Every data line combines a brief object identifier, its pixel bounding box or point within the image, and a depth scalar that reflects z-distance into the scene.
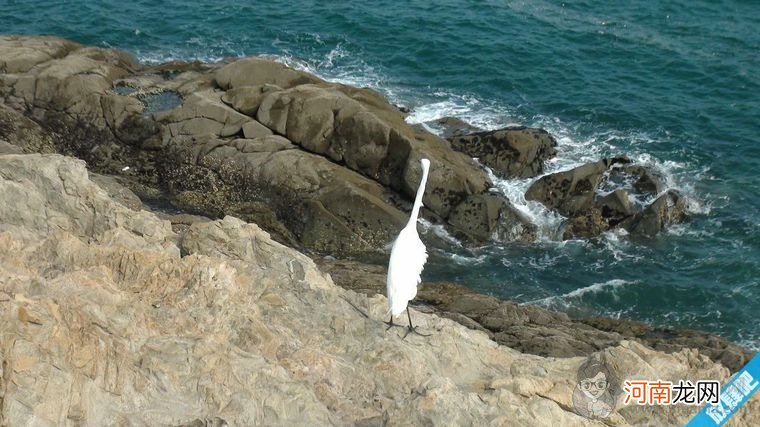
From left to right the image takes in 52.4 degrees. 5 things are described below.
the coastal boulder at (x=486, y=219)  27.08
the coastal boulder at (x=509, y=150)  30.00
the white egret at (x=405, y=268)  13.02
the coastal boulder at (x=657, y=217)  27.67
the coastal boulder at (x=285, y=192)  25.53
